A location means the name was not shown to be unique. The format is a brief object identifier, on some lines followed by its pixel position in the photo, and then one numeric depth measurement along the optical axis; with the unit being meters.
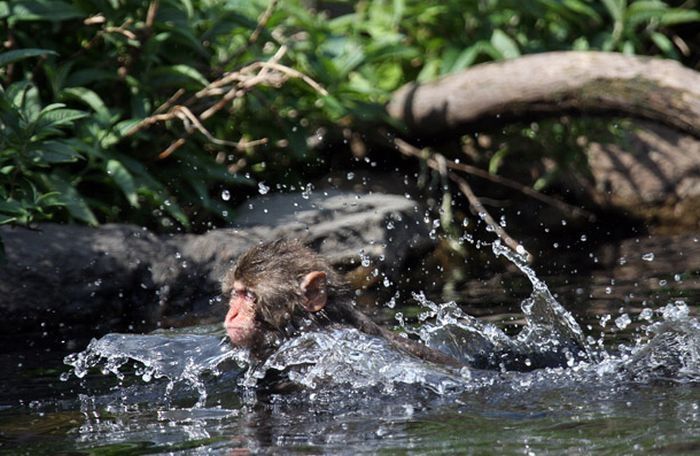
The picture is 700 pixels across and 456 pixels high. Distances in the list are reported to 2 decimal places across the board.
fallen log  16.69
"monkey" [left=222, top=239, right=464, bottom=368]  11.02
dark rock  14.49
